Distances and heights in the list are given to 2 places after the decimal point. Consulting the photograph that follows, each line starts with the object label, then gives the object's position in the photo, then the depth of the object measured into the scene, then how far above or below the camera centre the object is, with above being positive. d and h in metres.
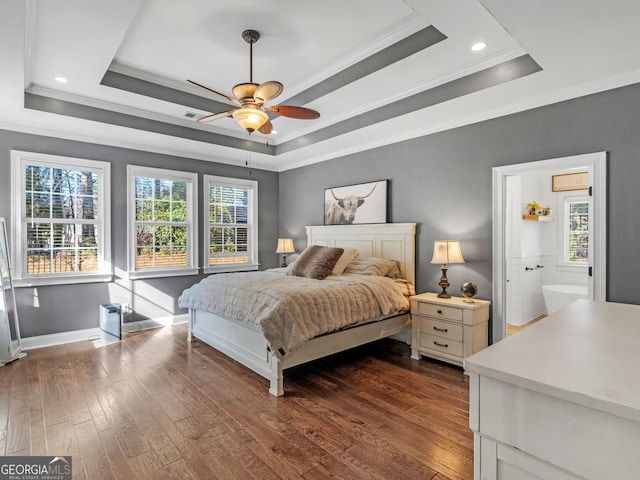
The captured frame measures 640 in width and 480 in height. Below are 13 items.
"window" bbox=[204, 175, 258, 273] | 5.53 +0.16
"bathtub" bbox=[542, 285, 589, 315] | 4.83 -0.86
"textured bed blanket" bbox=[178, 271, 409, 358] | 2.85 -0.65
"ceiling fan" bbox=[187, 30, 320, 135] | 2.72 +1.08
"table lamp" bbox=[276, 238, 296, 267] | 5.83 -0.22
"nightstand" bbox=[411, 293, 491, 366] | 3.34 -0.94
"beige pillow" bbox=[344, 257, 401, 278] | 4.12 -0.40
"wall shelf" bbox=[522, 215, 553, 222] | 5.03 +0.24
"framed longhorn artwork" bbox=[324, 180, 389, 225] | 4.62 +0.43
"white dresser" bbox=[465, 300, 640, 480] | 0.67 -0.38
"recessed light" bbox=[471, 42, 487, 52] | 2.67 +1.46
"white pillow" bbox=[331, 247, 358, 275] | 4.18 -0.32
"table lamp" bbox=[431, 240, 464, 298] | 3.58 -0.21
